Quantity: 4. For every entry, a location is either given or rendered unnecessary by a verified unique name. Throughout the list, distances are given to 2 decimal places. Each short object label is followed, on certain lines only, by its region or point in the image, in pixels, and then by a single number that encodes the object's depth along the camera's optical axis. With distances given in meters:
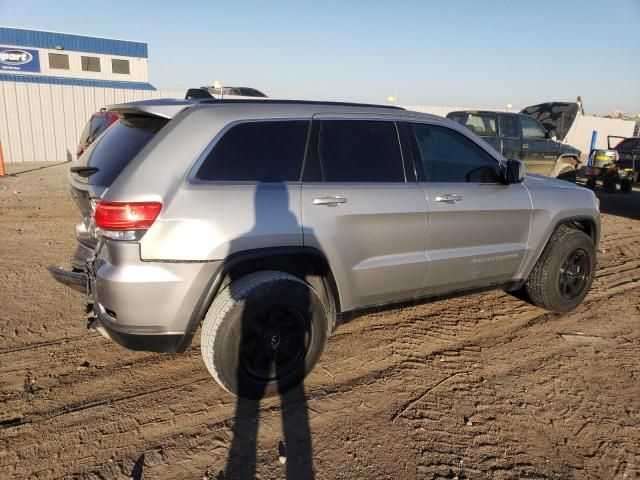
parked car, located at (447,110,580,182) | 10.97
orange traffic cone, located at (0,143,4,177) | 11.95
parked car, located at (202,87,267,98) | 20.59
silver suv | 2.62
